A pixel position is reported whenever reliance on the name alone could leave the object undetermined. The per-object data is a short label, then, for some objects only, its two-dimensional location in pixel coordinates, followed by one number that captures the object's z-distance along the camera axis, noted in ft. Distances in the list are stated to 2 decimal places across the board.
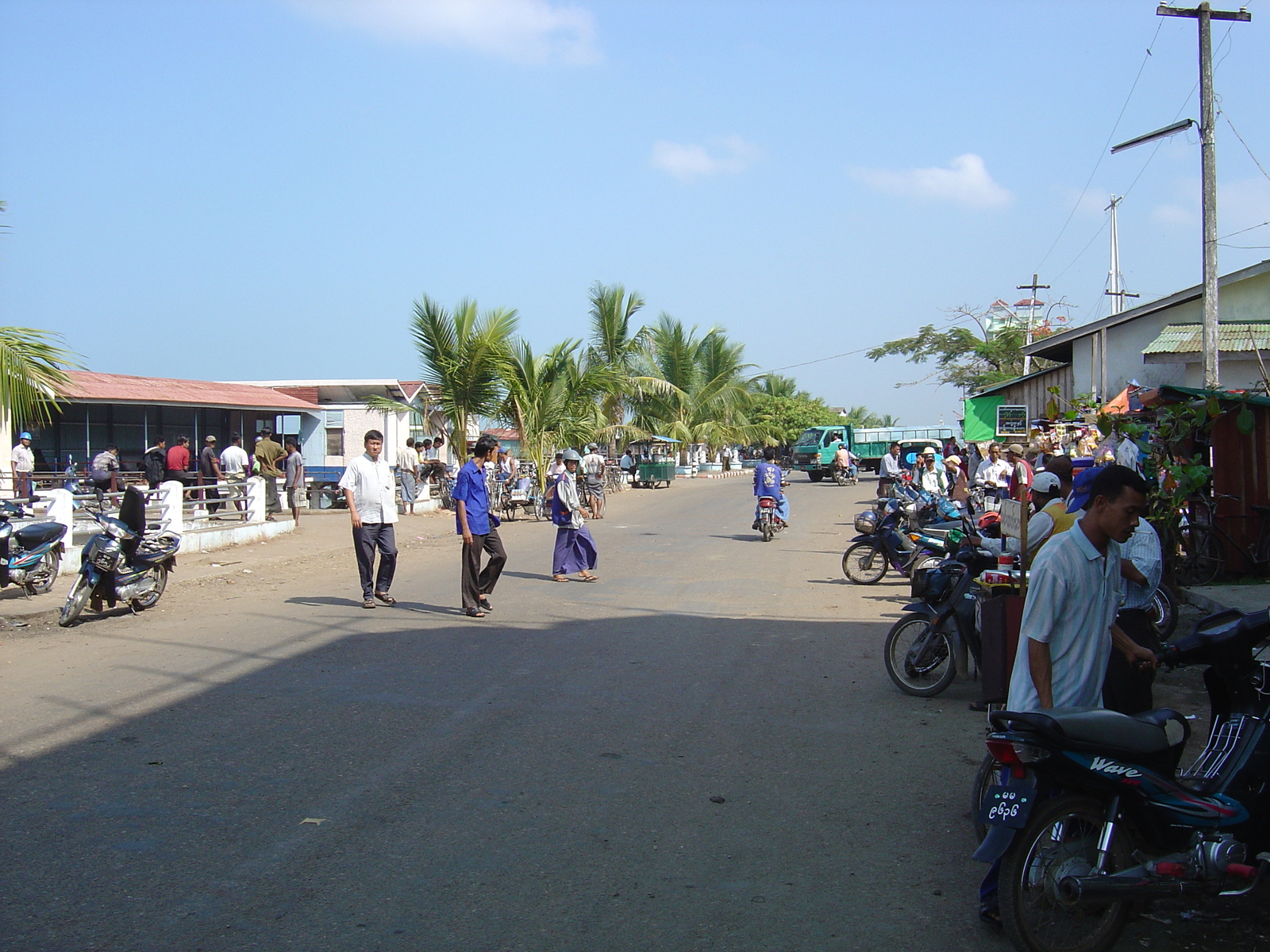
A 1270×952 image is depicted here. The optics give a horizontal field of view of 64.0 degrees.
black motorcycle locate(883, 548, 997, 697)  22.57
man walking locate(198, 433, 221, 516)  67.56
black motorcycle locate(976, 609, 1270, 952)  11.14
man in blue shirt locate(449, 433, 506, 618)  33.88
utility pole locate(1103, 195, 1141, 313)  127.13
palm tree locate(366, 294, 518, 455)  83.05
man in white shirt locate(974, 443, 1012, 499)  49.84
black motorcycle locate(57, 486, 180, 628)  32.50
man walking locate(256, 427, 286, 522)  69.41
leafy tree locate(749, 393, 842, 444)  228.02
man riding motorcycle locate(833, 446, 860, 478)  129.18
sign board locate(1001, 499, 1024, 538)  20.27
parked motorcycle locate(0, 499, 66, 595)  35.63
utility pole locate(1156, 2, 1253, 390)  48.98
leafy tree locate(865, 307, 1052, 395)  146.00
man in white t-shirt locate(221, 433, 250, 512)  67.72
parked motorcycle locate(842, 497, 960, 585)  41.60
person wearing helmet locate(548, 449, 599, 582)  42.55
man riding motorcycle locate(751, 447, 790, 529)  58.54
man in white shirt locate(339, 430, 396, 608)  34.99
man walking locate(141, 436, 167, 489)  62.69
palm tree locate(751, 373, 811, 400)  265.54
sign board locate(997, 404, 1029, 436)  78.12
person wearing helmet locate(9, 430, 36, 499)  61.41
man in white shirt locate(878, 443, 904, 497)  80.64
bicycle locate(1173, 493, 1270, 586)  35.68
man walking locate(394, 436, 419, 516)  77.25
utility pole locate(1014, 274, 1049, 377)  147.33
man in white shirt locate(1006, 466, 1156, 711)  12.40
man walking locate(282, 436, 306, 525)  70.13
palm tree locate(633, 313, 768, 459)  148.87
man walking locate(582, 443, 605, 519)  79.61
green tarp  85.20
